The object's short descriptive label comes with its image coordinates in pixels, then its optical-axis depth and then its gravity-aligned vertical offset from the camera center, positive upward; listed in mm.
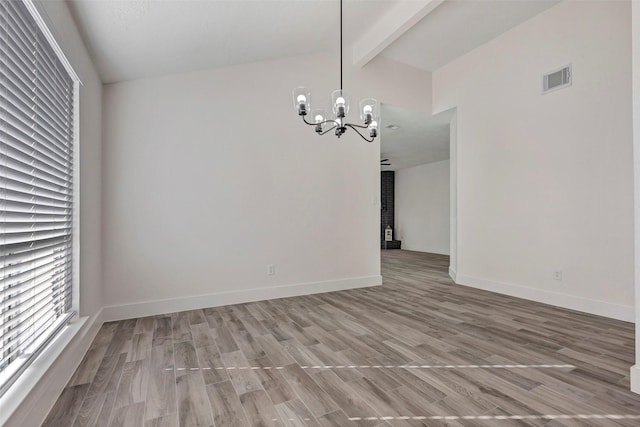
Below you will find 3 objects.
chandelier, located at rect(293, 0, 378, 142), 2750 +925
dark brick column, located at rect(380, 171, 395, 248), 10414 +374
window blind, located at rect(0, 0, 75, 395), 1340 +100
